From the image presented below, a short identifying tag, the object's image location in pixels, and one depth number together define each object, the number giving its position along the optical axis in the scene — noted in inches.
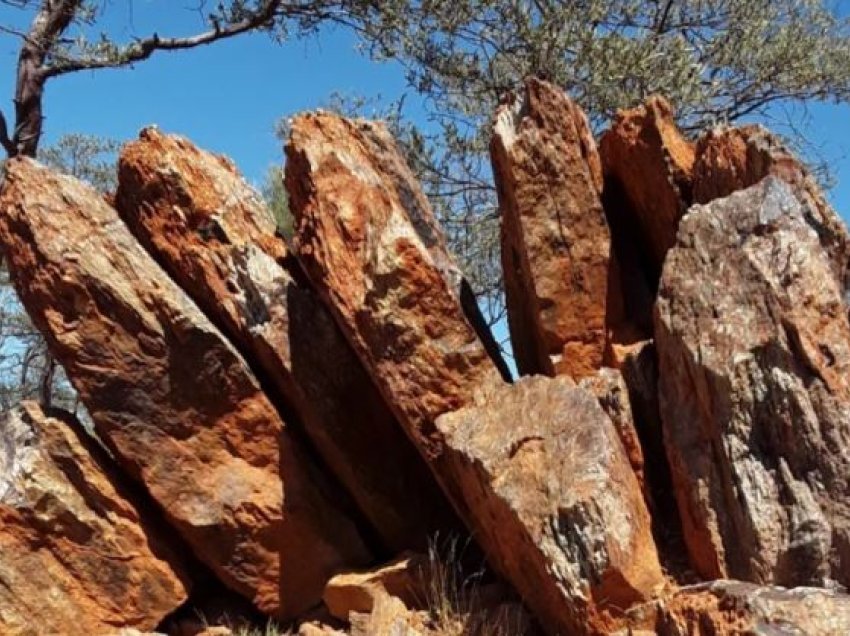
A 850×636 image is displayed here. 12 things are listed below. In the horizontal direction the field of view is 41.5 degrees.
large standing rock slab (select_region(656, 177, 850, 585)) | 199.5
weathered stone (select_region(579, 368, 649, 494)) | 231.9
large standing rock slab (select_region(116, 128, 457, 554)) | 275.4
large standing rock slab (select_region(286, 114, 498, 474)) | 249.9
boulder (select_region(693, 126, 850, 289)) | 238.4
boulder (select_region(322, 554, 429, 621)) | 254.5
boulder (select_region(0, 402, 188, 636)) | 270.4
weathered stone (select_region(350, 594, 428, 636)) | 237.1
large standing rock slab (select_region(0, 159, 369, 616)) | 273.1
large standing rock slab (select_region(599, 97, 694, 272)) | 264.5
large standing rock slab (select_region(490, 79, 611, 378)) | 267.4
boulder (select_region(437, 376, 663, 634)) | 202.8
